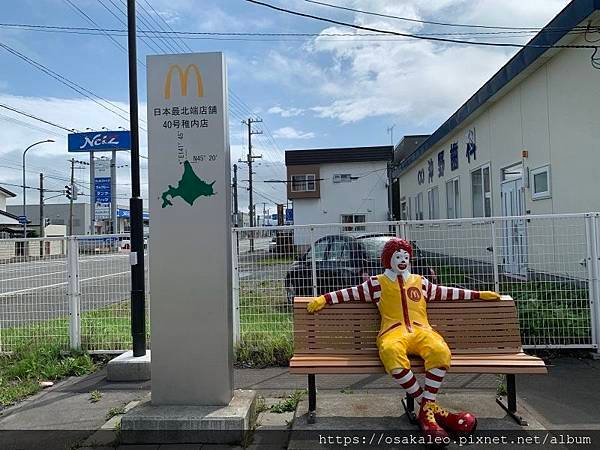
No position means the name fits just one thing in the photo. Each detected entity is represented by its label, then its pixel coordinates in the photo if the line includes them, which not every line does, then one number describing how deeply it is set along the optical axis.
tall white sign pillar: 4.11
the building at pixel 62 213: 70.92
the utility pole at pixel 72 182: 42.94
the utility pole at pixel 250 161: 43.43
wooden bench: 4.26
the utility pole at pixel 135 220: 5.64
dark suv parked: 6.05
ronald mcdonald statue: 3.72
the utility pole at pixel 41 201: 42.64
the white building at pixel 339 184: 34.31
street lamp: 40.52
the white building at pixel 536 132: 8.13
